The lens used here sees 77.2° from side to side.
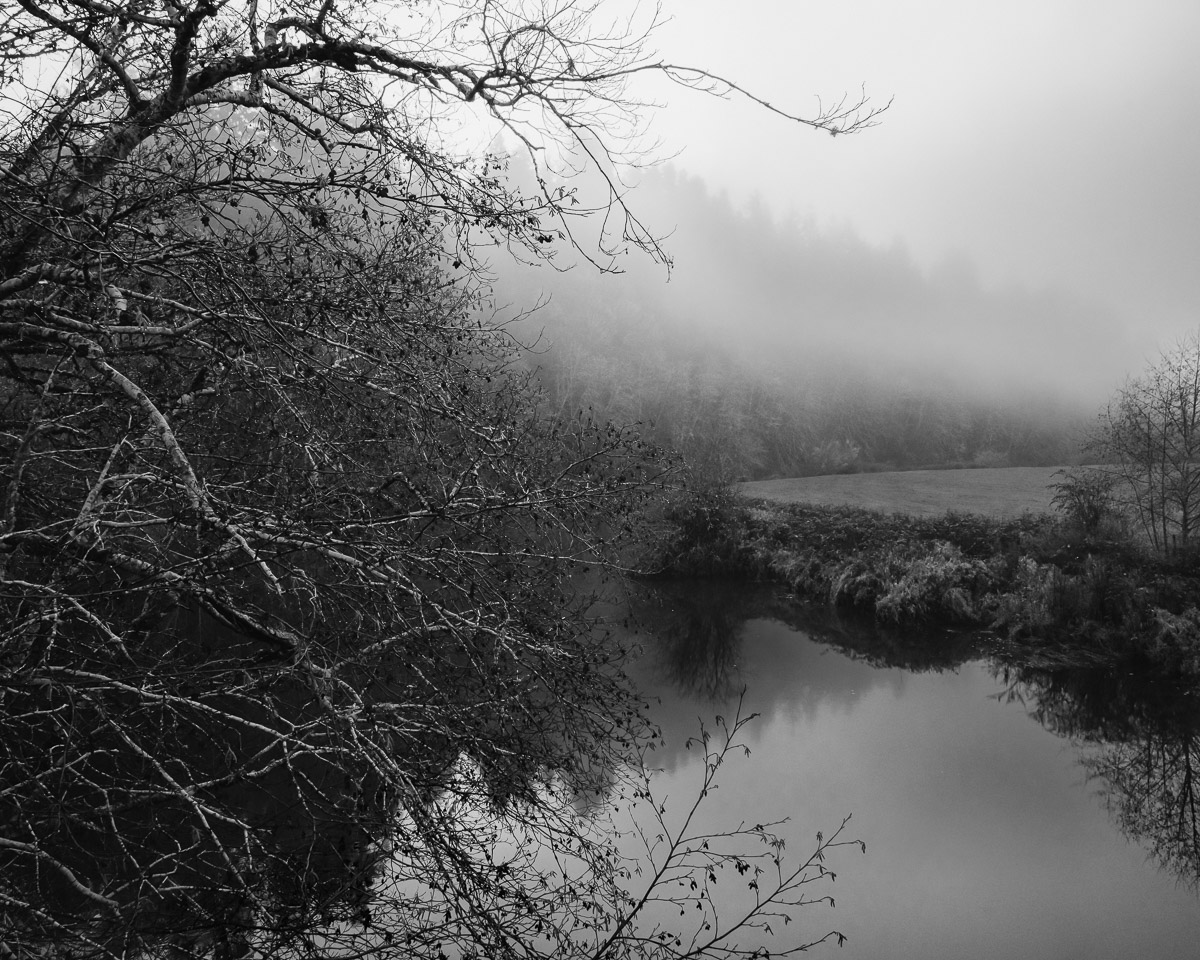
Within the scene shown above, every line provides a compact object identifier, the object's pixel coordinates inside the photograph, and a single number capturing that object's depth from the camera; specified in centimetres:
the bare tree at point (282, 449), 255
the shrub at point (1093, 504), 1166
